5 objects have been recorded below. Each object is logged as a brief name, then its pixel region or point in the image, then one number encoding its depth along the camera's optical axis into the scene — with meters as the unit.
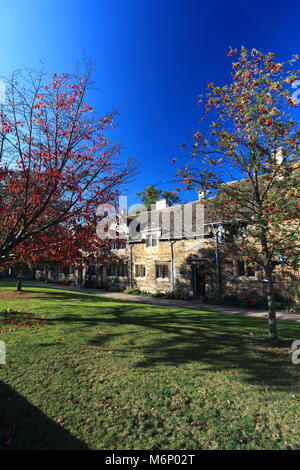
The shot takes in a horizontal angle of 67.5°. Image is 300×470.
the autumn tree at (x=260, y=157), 5.91
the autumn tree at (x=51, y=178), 5.69
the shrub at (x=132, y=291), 19.72
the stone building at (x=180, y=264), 14.62
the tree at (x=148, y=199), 35.06
